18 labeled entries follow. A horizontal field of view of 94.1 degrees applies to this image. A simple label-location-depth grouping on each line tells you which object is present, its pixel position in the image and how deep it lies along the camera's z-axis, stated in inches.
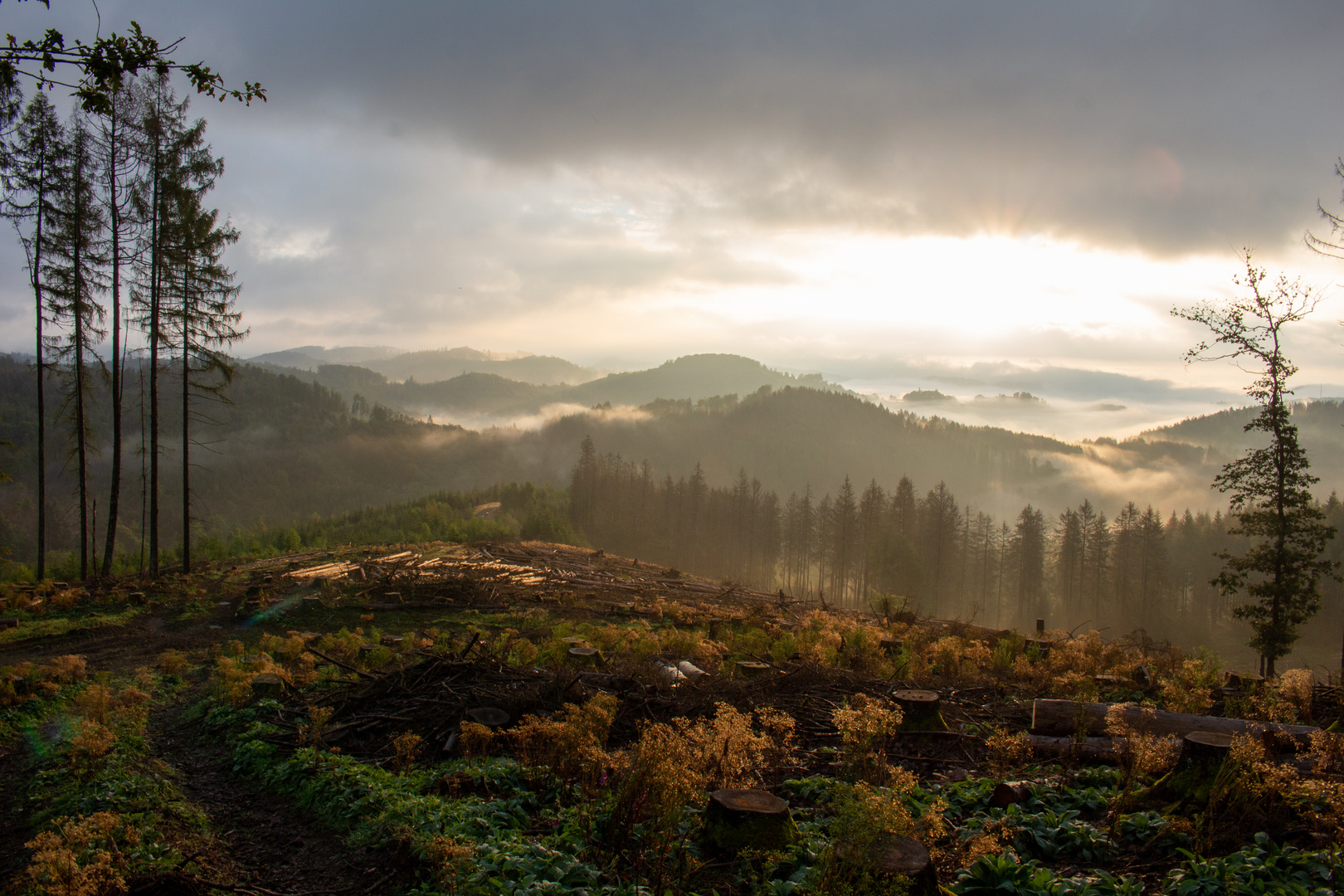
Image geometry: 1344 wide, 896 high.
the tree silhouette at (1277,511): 804.0
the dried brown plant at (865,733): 221.5
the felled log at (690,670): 377.1
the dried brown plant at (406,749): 253.1
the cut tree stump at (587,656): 399.9
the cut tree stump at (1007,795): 210.4
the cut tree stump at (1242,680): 362.1
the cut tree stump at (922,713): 287.0
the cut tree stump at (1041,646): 511.6
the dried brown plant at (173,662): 454.3
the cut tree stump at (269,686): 361.7
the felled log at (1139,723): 236.5
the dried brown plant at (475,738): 259.9
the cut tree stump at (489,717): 293.9
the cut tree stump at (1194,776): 195.2
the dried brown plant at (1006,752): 233.8
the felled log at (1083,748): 250.8
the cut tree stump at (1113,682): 383.2
